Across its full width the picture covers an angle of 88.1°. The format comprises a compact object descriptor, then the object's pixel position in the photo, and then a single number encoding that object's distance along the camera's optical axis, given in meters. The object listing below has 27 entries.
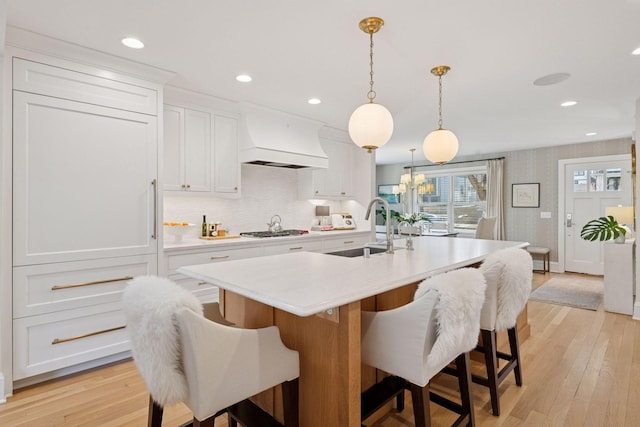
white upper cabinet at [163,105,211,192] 3.19
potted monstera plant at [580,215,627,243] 3.97
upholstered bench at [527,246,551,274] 5.94
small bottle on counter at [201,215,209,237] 3.65
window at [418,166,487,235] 7.24
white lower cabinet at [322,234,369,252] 4.33
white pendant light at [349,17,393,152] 2.07
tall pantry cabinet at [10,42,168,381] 2.23
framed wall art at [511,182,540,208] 6.38
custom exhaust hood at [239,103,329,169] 3.65
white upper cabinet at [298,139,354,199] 4.55
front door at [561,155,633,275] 5.57
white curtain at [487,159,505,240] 6.71
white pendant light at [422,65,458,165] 2.79
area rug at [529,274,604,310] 4.28
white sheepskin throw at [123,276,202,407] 1.09
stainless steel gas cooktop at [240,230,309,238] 3.82
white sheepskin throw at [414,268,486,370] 1.28
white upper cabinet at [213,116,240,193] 3.55
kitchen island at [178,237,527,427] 1.33
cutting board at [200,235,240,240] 3.48
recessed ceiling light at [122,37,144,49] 2.26
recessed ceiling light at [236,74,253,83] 2.90
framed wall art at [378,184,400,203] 8.84
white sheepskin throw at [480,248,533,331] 1.83
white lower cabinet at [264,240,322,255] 3.66
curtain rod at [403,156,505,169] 6.78
